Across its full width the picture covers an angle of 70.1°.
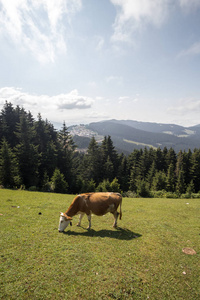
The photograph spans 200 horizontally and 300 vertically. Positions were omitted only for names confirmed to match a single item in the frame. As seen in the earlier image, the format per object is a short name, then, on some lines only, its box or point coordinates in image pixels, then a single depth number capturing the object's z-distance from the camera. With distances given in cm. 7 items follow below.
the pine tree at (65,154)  4204
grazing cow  1017
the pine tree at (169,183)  4162
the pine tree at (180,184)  4447
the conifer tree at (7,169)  2625
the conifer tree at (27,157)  3105
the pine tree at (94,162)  5409
